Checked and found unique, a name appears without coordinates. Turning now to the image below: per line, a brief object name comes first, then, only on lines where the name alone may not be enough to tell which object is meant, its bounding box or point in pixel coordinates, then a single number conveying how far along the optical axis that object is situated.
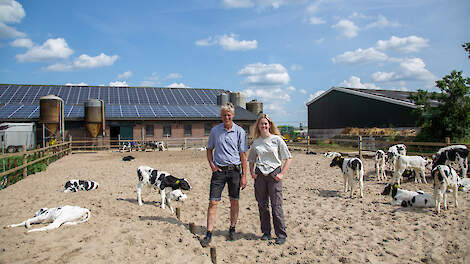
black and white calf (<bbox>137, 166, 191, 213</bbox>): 6.37
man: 4.35
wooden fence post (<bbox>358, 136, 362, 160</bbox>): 13.65
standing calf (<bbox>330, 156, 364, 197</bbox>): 7.27
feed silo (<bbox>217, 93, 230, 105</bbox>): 33.12
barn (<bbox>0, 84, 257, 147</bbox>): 24.17
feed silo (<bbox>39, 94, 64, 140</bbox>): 22.14
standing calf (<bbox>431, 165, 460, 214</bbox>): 5.84
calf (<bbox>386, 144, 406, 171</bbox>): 9.83
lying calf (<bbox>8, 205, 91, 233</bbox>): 4.75
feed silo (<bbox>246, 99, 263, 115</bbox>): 36.06
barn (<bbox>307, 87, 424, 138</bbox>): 23.95
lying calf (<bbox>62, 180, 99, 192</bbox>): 7.93
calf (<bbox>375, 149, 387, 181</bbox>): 9.52
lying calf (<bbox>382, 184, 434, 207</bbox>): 6.12
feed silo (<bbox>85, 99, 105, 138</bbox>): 23.55
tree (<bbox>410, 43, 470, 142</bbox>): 13.70
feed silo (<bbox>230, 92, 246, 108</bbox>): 35.91
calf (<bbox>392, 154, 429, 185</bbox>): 8.25
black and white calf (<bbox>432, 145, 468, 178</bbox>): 8.97
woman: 4.34
